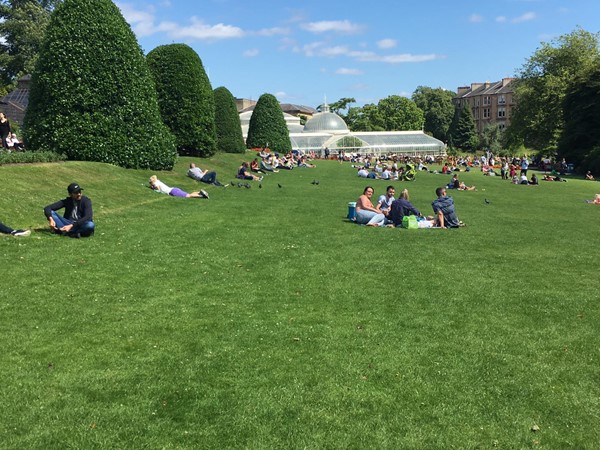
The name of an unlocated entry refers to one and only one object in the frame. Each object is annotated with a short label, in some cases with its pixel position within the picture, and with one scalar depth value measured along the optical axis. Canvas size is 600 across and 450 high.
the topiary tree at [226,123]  35.72
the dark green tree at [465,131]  92.31
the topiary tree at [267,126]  45.03
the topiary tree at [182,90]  26.14
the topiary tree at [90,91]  17.36
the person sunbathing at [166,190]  16.84
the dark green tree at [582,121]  45.81
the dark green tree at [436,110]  114.69
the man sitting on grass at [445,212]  13.52
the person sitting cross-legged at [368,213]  13.46
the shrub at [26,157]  14.61
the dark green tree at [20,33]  53.62
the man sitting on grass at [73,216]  9.90
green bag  13.32
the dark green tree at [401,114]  103.81
